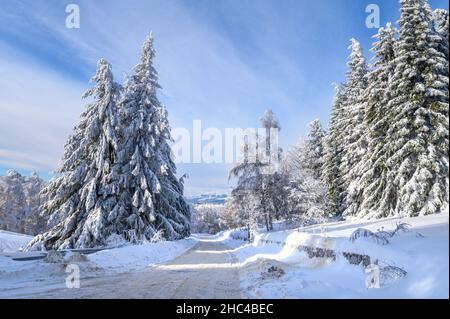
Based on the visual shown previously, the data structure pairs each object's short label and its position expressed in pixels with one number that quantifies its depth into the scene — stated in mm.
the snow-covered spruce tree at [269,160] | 33438
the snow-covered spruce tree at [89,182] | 23256
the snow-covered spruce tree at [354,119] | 28719
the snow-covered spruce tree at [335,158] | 35938
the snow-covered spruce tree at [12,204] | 63469
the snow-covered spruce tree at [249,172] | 33156
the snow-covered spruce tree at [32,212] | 63438
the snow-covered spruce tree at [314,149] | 45050
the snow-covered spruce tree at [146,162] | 25875
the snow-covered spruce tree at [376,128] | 22547
